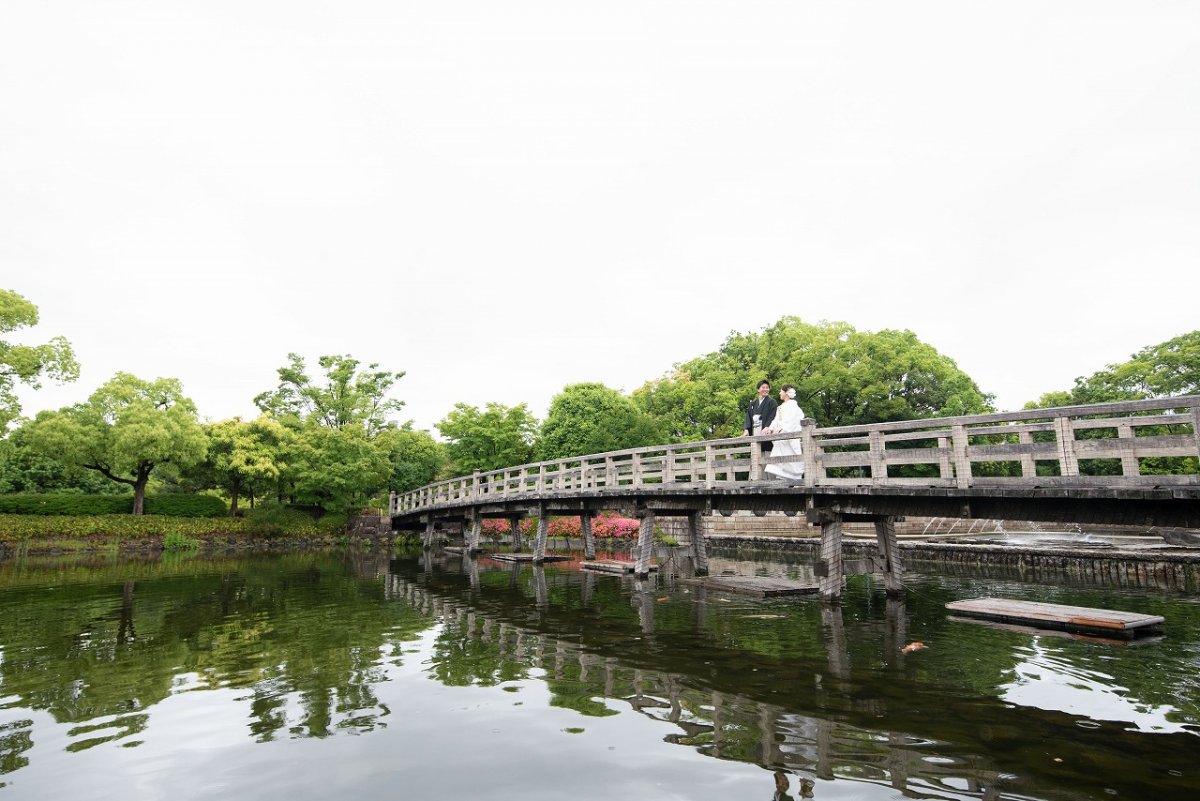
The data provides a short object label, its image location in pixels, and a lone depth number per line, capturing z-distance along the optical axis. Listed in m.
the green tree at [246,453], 40.81
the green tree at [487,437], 45.50
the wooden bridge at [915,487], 8.38
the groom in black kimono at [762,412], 15.18
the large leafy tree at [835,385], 42.16
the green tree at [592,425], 42.28
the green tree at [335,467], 42.25
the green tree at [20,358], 32.84
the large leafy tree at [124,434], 36.56
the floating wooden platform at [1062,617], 9.85
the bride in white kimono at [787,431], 13.84
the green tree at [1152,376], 39.62
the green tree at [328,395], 49.09
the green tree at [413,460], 50.03
